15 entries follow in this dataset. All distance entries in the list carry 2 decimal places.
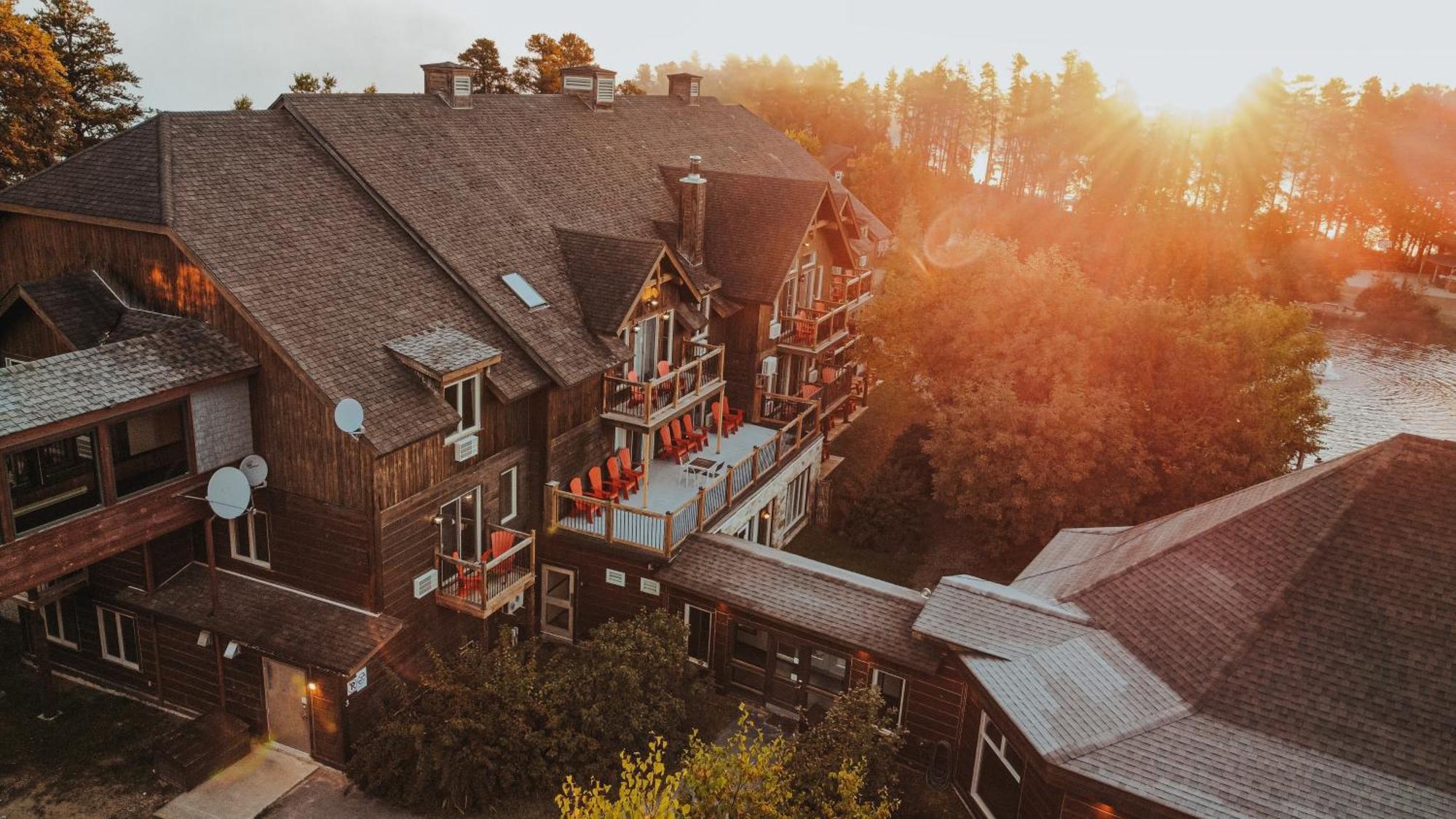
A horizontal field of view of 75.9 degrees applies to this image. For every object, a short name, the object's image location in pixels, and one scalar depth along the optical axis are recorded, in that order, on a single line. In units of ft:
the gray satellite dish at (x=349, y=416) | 55.06
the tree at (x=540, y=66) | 171.22
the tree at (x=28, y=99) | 110.22
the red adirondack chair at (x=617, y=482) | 79.71
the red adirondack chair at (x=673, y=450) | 88.79
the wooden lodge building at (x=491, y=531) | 50.44
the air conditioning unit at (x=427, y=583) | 62.49
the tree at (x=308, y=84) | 133.90
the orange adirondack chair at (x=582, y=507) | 75.36
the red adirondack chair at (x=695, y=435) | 91.25
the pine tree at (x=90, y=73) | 126.93
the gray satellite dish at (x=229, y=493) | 57.31
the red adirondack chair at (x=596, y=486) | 77.46
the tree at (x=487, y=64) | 173.37
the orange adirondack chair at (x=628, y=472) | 81.10
